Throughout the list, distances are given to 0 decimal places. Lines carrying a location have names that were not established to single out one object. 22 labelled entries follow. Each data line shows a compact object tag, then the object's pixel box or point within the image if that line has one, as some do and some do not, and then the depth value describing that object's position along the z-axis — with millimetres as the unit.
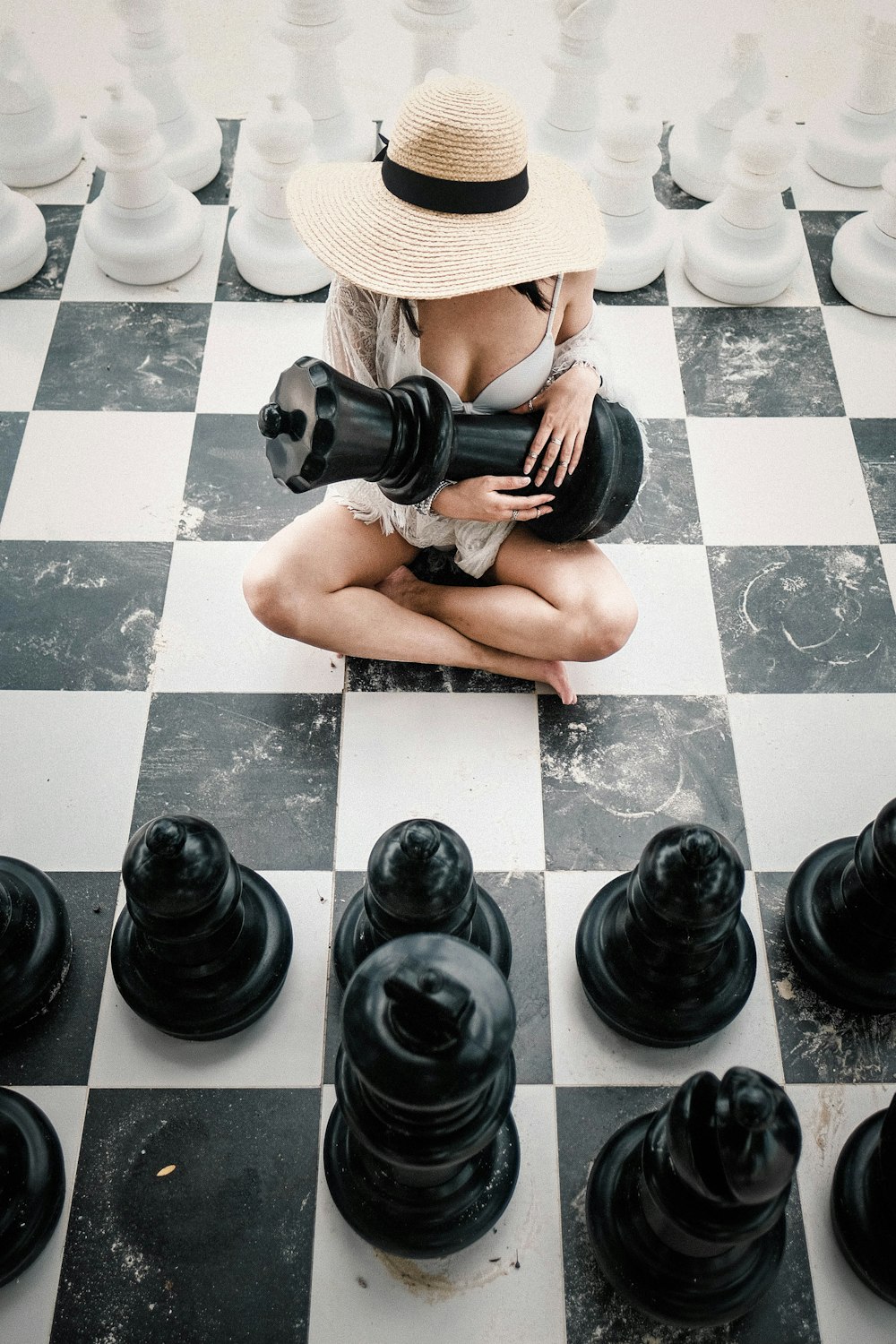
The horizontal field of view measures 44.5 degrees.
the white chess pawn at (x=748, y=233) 2207
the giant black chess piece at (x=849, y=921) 1425
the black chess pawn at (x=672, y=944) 1305
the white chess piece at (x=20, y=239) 2283
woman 1370
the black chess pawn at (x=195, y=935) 1311
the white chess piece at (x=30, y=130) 2355
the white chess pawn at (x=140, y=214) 2178
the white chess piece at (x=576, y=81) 2297
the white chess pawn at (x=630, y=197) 2189
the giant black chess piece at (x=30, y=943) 1459
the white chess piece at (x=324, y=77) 2307
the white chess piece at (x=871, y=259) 2271
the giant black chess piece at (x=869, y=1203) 1312
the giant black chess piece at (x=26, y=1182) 1315
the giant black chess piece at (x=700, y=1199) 1061
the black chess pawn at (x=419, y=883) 1265
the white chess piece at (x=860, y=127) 2406
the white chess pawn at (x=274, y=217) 2160
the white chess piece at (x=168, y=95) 2359
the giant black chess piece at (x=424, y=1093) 1051
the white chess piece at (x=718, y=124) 2363
